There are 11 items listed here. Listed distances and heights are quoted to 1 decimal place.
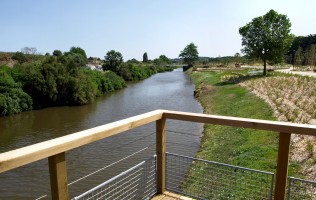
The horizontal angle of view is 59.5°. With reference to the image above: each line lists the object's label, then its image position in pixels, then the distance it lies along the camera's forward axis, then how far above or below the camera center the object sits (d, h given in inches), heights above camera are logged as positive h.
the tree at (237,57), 3136.3 +18.0
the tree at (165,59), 5502.0 -6.5
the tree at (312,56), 1886.2 +13.6
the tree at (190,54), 4343.0 +72.4
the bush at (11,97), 940.3 -136.1
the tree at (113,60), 2311.8 -10.6
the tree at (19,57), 2208.5 +15.1
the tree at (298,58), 1999.3 +3.5
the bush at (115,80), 1705.2 -136.6
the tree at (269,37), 1393.9 +112.1
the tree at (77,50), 3609.5 +114.1
